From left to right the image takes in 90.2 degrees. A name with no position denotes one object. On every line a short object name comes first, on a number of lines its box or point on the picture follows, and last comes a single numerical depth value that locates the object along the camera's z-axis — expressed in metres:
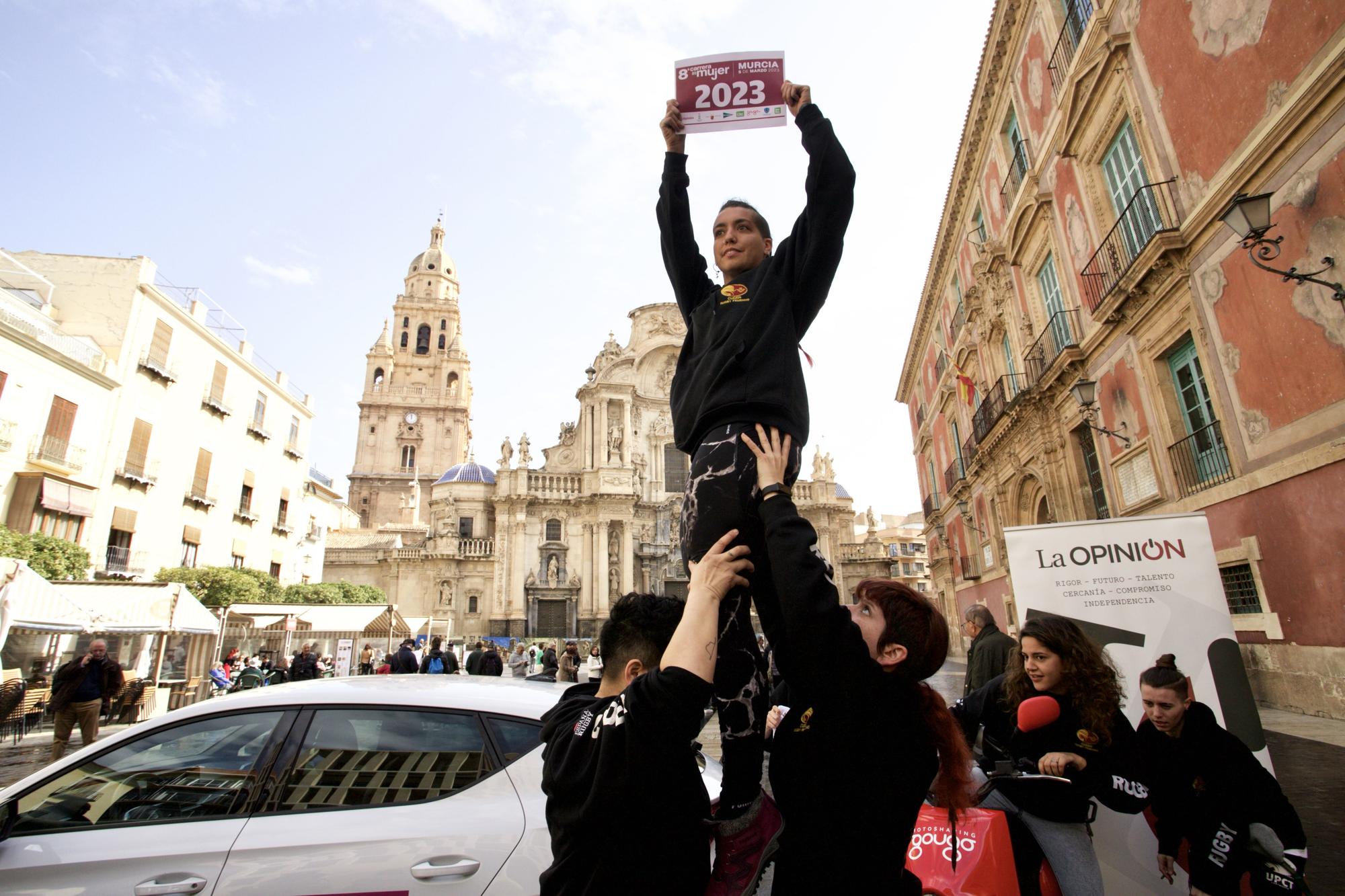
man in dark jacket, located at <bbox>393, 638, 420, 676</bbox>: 14.10
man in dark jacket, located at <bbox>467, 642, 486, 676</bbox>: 15.56
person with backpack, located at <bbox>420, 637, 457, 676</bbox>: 14.98
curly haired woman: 2.75
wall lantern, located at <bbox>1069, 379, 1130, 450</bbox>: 11.32
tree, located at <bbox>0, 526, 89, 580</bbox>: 15.48
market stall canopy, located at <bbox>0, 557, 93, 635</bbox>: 10.28
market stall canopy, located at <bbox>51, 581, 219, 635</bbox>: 12.86
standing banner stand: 4.86
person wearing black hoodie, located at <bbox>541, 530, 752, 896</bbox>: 1.41
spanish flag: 18.94
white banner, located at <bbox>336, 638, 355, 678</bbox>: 18.69
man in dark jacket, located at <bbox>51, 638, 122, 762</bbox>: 9.58
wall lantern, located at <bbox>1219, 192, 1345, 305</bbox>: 6.52
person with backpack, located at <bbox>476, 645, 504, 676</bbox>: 14.95
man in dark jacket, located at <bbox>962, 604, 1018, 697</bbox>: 5.71
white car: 2.66
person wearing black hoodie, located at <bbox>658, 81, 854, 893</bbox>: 1.76
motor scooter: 2.31
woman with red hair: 1.57
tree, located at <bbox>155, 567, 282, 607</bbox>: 21.28
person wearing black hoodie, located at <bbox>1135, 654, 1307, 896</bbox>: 2.83
